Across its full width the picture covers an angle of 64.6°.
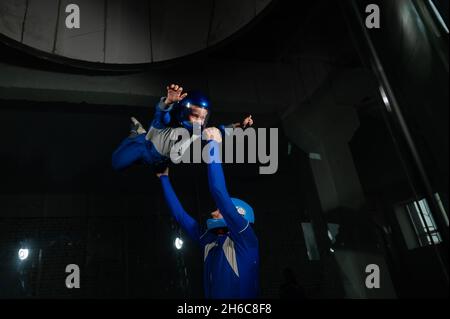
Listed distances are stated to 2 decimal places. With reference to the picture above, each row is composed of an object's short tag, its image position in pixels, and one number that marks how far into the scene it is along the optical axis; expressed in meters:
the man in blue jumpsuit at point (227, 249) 2.42
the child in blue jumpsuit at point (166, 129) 2.71
